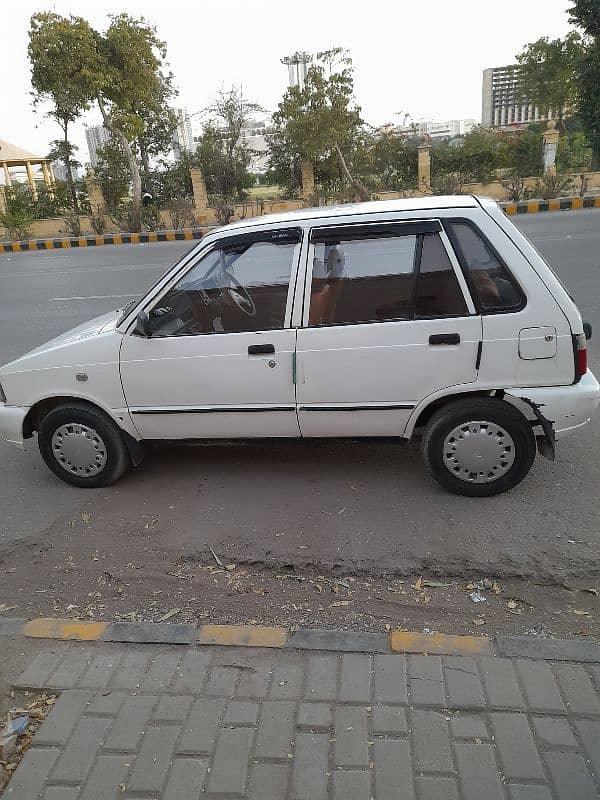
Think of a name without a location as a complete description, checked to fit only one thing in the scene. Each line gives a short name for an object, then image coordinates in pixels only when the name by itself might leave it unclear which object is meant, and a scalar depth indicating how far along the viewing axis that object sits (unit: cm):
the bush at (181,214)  2364
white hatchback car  349
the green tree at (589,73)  2342
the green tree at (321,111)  2236
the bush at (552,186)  2086
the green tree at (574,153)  2472
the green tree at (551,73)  3012
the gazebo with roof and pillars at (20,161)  3238
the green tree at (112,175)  2620
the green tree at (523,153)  2456
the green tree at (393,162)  2488
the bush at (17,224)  2472
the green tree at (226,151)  2547
